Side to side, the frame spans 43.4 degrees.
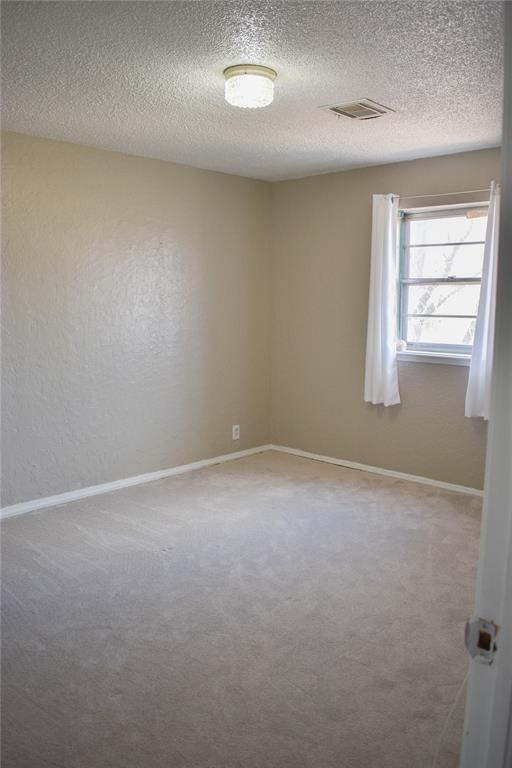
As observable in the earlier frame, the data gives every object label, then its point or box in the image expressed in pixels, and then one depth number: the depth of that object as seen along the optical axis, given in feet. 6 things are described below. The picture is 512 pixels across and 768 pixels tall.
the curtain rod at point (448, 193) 14.25
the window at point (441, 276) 15.02
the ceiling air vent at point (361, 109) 10.67
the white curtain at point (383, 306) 15.57
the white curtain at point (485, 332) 13.65
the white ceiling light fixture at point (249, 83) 9.02
